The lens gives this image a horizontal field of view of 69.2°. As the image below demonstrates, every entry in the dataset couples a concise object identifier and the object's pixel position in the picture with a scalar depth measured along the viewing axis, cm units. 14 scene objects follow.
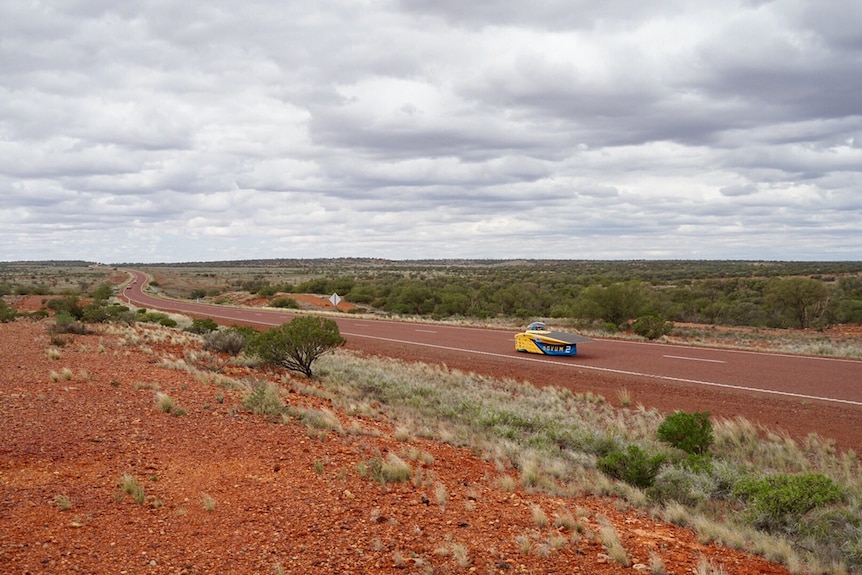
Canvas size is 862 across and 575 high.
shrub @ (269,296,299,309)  5139
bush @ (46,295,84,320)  2632
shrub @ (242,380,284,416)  1034
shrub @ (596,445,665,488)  853
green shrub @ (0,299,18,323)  2690
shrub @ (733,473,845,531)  714
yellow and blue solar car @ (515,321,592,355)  2122
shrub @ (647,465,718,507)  806
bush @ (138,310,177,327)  2927
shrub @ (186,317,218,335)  2479
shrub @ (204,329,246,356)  1841
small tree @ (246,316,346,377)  1547
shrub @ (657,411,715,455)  1077
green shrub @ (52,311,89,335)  2040
